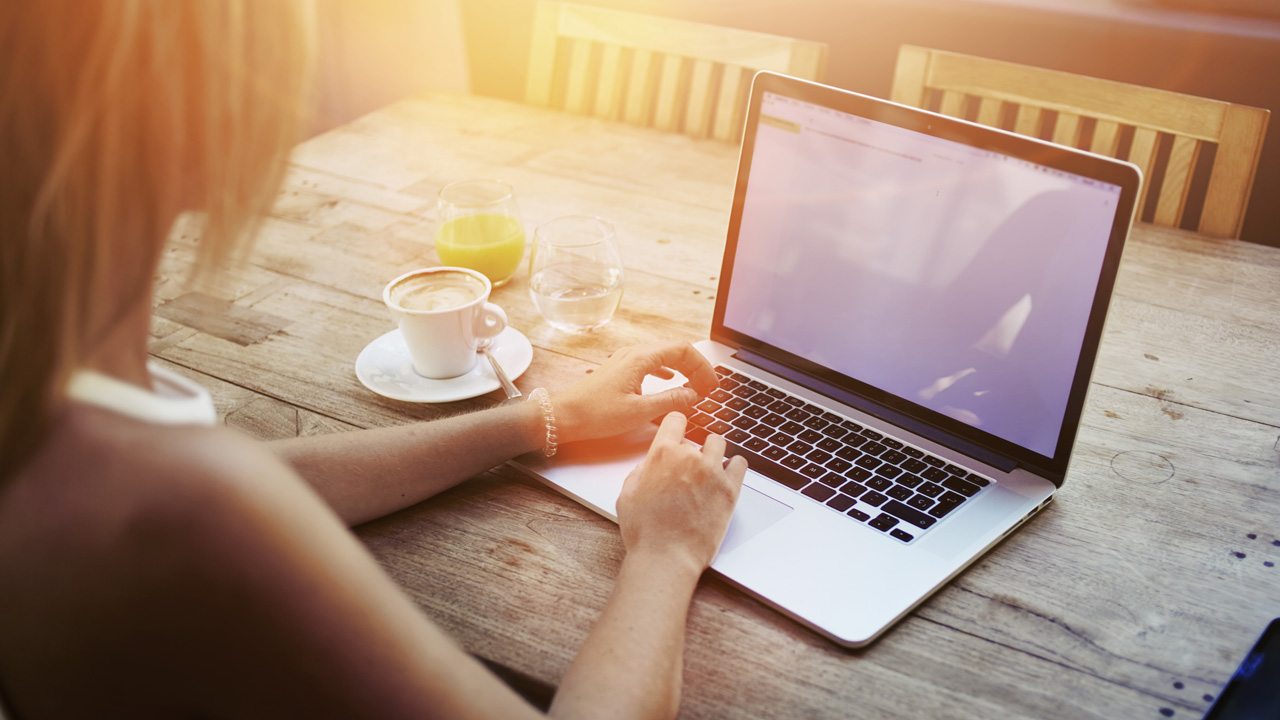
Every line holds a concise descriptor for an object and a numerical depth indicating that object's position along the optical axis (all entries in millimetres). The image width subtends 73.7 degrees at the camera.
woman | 406
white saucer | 936
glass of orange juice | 1147
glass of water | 1054
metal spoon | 937
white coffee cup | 923
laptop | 713
